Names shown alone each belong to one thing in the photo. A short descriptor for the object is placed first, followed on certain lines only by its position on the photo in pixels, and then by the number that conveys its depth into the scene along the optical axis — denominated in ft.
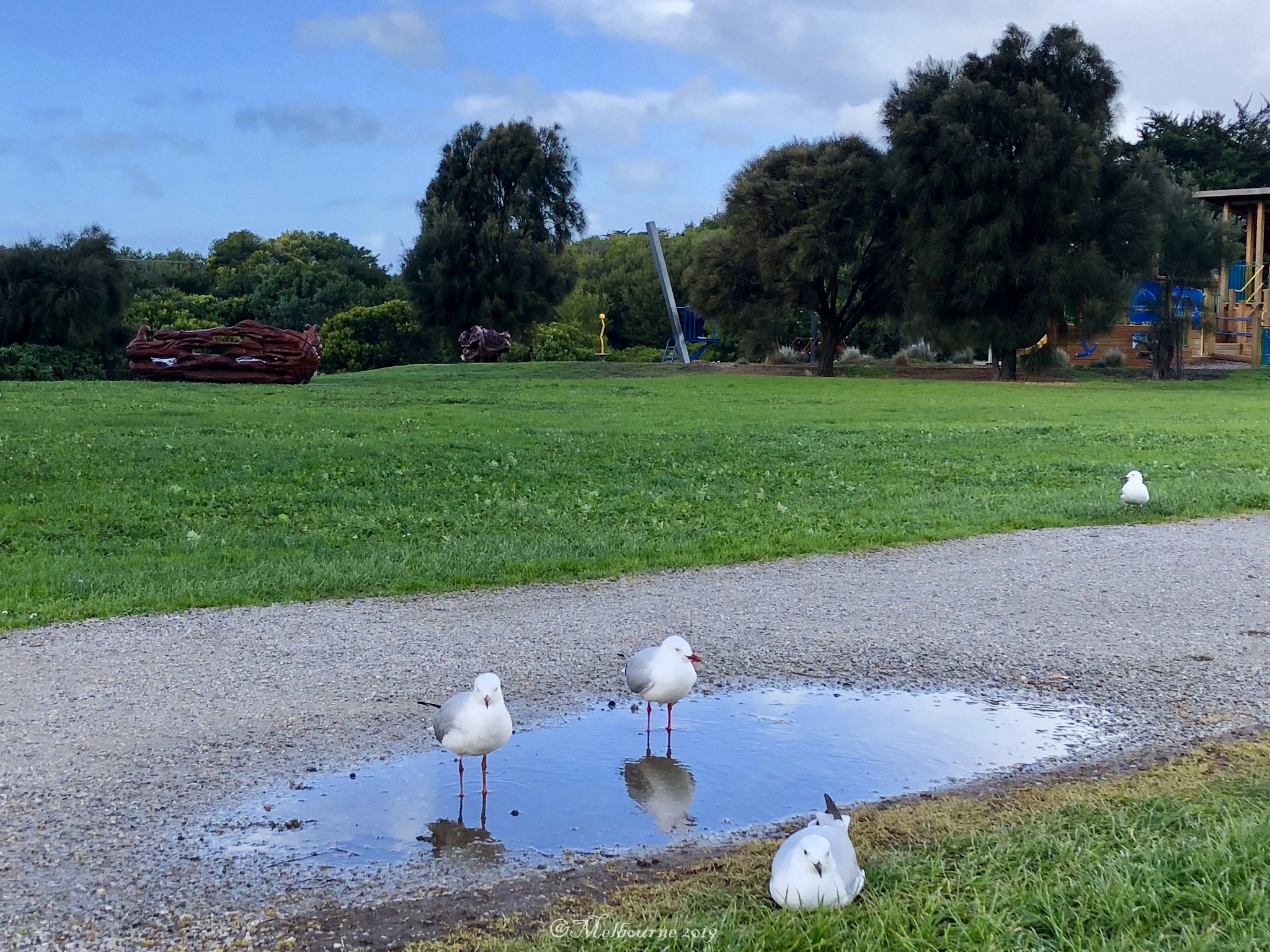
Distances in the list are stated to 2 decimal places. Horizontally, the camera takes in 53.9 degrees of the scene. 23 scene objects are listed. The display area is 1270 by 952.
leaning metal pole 150.51
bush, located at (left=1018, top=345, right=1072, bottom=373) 119.03
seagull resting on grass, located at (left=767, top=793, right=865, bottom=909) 10.61
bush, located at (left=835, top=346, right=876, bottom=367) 138.21
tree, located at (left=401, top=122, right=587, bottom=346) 148.36
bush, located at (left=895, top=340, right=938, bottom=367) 145.89
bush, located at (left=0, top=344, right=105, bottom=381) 110.63
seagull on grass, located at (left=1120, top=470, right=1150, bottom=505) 34.42
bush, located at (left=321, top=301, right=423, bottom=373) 171.32
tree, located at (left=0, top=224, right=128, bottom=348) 117.91
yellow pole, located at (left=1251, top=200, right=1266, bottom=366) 136.77
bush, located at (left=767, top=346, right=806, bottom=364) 139.03
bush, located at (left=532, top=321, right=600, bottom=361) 180.34
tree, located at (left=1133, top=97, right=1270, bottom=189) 176.84
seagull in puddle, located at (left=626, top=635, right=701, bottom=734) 15.83
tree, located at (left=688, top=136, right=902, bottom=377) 118.73
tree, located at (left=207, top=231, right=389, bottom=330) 204.44
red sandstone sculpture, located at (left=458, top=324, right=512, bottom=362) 146.41
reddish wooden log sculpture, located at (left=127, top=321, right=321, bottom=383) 98.89
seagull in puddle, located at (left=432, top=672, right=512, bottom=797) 13.94
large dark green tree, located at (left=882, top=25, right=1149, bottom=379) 109.19
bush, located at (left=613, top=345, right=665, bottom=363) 183.93
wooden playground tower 137.39
